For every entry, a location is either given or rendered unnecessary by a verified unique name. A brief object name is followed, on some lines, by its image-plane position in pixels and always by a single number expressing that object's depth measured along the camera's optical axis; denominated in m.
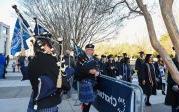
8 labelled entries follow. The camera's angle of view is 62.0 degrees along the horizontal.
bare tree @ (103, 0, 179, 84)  2.13
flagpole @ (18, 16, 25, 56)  2.62
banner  2.43
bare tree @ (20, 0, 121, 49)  10.26
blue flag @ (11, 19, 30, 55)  2.55
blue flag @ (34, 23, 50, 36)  2.53
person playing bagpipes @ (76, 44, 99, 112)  3.20
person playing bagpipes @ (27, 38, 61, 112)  2.05
